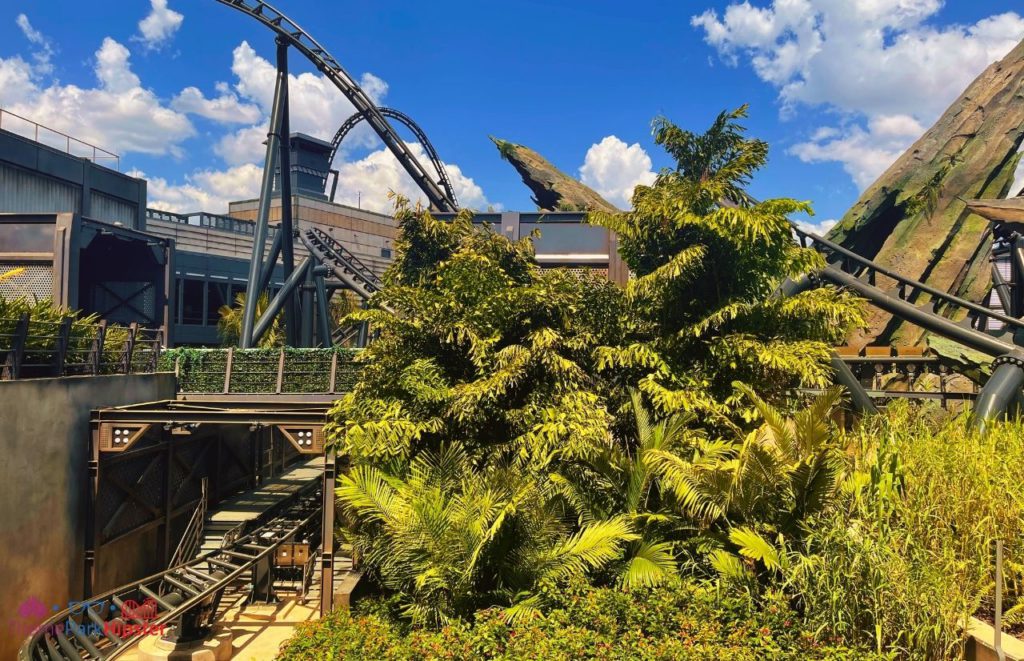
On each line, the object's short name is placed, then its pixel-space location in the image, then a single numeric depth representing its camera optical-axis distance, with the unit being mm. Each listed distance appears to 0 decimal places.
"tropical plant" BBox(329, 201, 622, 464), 8758
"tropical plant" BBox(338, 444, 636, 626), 6844
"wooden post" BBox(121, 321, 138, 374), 13102
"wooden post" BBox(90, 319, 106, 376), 12062
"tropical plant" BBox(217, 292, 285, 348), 25811
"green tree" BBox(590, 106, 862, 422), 9164
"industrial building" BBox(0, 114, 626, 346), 20047
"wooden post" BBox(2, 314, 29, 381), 10102
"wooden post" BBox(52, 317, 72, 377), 11094
